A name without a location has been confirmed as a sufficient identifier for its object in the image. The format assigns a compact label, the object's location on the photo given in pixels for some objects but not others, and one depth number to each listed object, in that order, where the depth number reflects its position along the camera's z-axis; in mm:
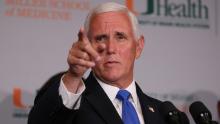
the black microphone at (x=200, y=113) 5035
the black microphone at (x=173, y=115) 5080
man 4958
